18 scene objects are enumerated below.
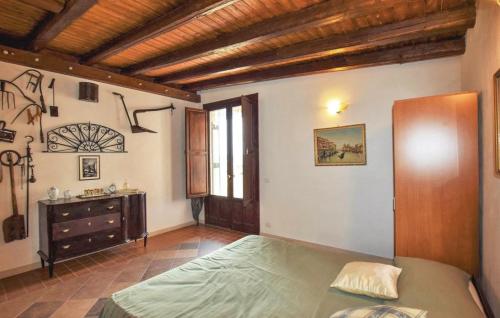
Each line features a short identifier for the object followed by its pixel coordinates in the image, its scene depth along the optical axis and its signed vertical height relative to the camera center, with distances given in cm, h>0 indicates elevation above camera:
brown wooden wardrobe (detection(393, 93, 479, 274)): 205 -20
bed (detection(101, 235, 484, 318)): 138 -83
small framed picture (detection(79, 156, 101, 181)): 369 -9
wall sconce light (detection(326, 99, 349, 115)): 365 +74
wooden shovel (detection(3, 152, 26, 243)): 299 -72
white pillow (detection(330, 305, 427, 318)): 112 -71
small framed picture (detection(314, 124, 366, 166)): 354 +16
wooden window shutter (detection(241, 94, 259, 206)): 429 +16
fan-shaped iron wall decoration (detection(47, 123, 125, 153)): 344 +33
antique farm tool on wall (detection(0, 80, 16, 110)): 300 +79
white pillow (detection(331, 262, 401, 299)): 145 -75
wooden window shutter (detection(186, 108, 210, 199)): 478 +10
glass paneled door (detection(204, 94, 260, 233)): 438 -20
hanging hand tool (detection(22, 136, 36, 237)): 318 -13
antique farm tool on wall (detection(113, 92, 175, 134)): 416 +64
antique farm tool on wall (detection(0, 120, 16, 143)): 299 +34
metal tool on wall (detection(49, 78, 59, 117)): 338 +77
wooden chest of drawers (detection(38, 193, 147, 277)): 304 -84
